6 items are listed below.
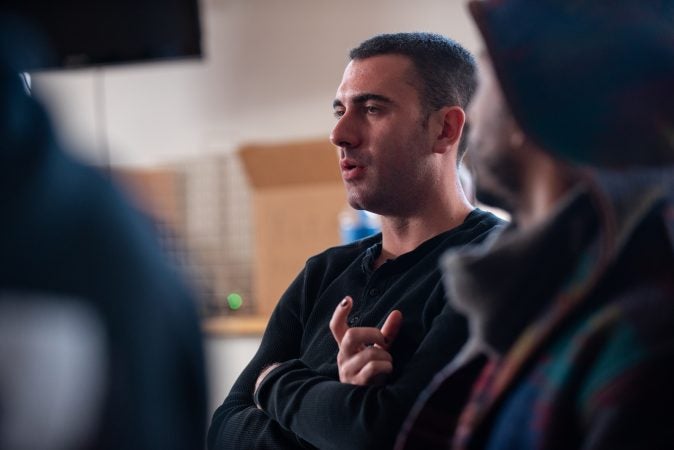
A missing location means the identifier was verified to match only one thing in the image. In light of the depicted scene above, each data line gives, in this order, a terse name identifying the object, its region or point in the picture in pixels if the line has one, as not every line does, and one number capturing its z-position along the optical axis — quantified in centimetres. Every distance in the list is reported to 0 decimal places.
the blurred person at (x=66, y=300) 154
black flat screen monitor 300
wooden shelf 330
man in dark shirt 194
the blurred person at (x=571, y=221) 157
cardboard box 323
